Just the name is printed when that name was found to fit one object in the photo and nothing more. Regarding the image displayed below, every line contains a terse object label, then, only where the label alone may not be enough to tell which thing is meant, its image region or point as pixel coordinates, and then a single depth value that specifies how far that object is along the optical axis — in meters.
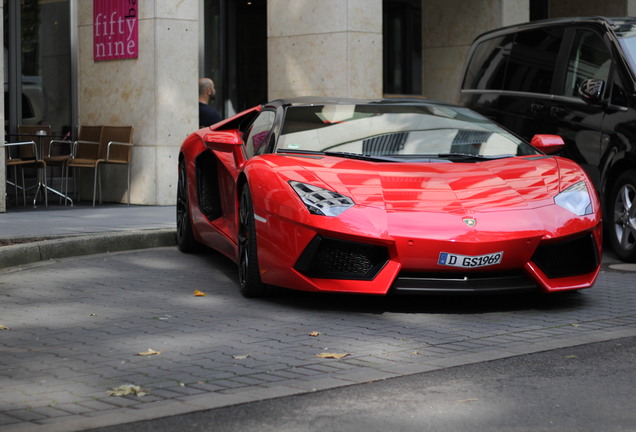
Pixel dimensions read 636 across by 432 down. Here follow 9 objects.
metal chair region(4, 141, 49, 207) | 13.76
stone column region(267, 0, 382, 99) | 15.65
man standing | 13.54
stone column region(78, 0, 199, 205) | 14.34
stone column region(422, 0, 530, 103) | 18.00
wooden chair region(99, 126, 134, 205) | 14.35
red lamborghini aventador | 6.45
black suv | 9.27
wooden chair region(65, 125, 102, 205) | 14.36
